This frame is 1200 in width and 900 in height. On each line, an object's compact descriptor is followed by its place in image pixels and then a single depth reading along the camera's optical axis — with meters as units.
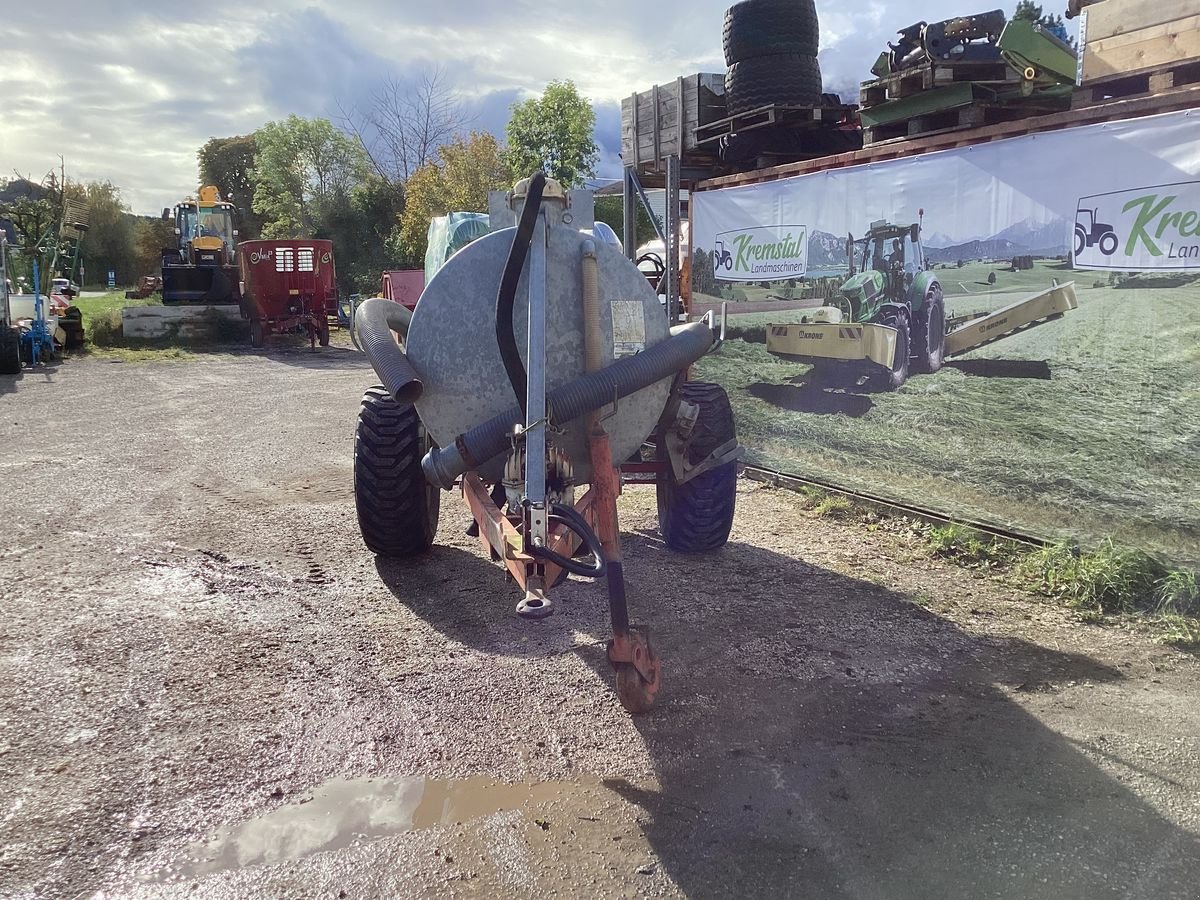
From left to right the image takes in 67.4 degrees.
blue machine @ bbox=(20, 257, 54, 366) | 16.62
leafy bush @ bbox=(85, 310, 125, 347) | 20.00
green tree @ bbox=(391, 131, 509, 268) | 28.17
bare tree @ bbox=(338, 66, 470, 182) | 36.00
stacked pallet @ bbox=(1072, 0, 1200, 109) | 4.66
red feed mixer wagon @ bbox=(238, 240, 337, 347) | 19.52
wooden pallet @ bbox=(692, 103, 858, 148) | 7.44
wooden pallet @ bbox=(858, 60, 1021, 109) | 5.62
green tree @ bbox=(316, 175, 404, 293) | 35.34
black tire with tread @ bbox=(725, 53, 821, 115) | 7.50
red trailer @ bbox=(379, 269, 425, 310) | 17.12
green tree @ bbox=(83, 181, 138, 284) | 55.25
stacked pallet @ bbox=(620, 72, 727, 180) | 8.41
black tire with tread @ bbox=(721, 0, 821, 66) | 7.49
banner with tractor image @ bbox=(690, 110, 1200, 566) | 4.77
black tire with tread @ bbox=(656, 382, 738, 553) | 5.26
